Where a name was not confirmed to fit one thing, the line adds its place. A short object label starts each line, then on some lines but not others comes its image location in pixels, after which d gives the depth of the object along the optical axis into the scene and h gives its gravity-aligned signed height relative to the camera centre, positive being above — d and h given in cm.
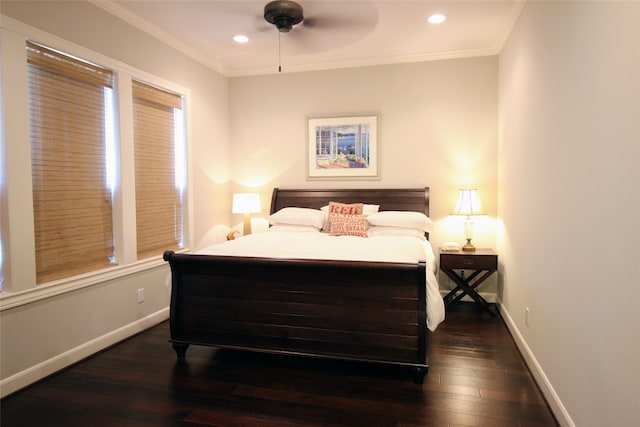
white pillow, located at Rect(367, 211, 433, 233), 374 -23
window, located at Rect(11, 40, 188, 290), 246 +27
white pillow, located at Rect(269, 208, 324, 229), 396 -21
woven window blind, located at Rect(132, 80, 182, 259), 330 +26
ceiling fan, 289 +154
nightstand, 358 -67
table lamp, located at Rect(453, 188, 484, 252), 374 -9
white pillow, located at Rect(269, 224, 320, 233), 393 -33
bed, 234 -72
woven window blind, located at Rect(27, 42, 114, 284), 247 +25
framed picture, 427 +60
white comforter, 242 -40
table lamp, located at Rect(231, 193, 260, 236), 434 -9
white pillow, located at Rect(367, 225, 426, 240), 369 -35
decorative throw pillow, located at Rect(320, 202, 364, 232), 398 -13
